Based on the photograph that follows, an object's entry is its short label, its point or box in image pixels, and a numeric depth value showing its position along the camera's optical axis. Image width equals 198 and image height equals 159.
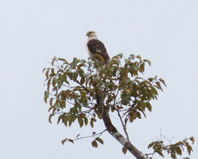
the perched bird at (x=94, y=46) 23.72
